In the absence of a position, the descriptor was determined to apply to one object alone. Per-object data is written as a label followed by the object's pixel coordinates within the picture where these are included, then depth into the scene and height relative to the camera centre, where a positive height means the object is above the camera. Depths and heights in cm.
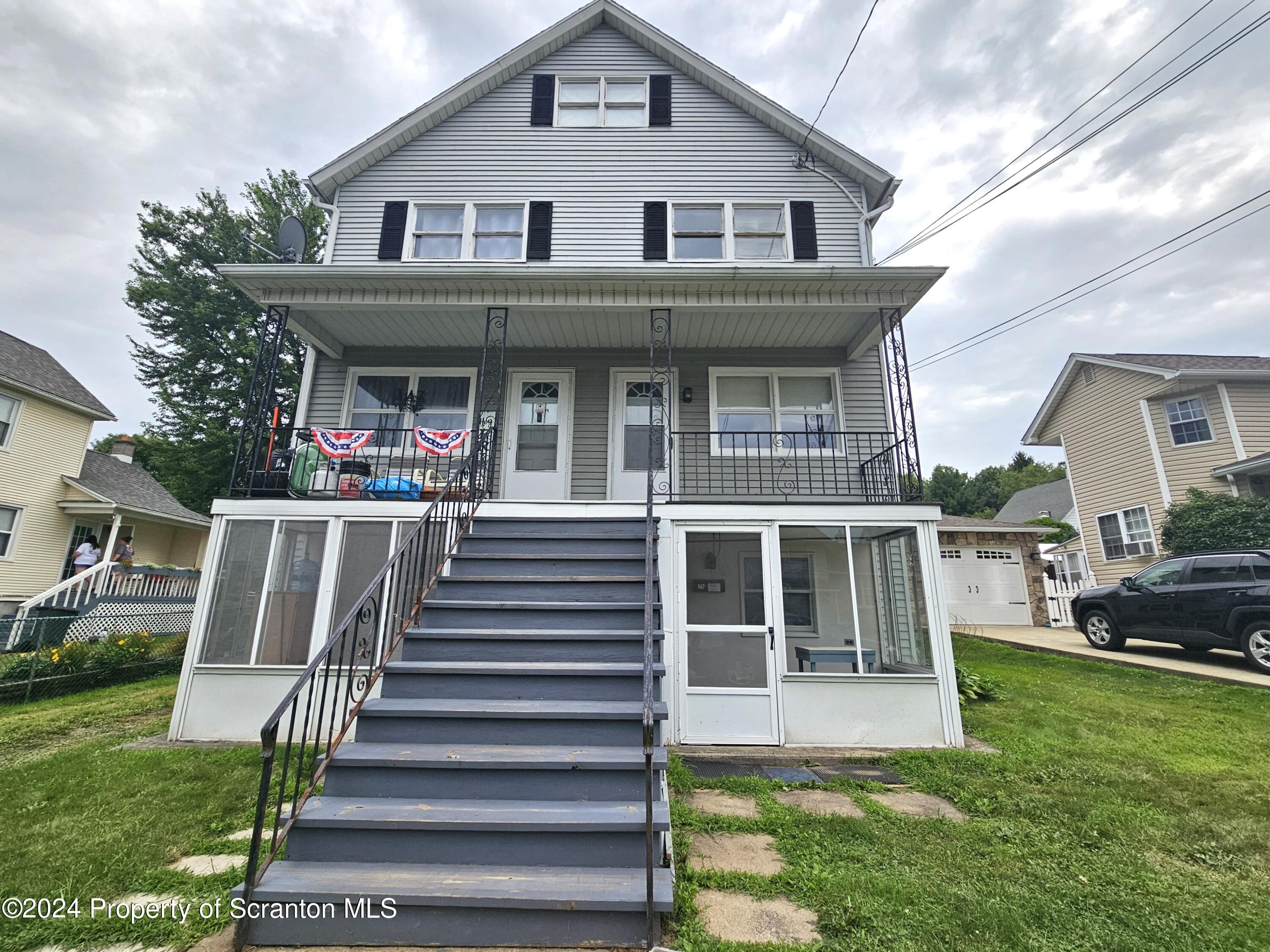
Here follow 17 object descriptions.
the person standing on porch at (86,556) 1171 +84
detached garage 1396 +75
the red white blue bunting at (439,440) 650 +191
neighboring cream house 1239 +277
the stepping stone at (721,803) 352 -139
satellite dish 739 +491
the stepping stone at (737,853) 279 -139
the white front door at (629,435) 759 +238
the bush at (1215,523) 1039 +166
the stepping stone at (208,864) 271 -139
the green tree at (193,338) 1798 +895
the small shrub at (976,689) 647 -106
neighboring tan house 1228 +419
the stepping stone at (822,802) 354 -140
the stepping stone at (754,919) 221 -138
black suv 708 -3
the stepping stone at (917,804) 354 -140
